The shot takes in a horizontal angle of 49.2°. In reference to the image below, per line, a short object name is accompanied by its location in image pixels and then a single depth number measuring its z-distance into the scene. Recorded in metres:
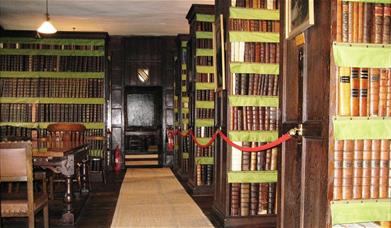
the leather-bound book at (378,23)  2.38
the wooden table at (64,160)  4.07
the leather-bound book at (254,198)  4.46
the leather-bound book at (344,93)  2.32
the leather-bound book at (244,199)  4.44
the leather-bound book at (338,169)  2.31
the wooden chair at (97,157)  8.02
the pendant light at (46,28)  6.45
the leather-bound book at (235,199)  4.43
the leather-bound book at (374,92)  2.37
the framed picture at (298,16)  2.46
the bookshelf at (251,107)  4.36
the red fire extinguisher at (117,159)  9.62
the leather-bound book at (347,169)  2.33
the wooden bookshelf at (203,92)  6.66
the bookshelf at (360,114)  2.29
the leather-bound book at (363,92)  2.36
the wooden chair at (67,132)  5.89
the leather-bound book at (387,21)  2.39
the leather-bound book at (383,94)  2.38
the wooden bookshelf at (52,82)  8.10
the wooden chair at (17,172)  3.21
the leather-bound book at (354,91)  2.34
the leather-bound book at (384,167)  2.39
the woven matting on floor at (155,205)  4.62
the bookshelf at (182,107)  8.35
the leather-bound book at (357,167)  2.35
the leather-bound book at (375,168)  2.38
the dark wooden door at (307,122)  2.37
